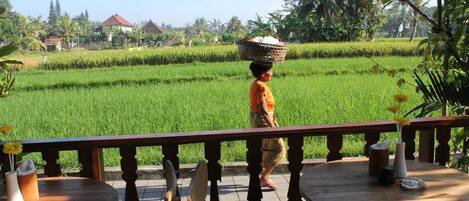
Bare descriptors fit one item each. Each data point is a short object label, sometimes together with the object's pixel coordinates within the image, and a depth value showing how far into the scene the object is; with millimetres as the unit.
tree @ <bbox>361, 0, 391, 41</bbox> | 29730
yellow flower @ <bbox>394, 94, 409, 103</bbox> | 1685
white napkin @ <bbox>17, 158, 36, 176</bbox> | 1594
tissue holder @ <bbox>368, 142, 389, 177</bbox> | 1762
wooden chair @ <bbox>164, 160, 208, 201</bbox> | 1139
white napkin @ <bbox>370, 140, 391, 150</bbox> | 1782
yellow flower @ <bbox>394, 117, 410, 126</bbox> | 1707
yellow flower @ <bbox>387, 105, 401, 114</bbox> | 1695
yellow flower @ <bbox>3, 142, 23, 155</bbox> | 1492
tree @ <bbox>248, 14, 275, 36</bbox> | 34662
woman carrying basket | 3398
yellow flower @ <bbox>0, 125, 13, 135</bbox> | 1568
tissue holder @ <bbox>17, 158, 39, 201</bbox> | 1580
